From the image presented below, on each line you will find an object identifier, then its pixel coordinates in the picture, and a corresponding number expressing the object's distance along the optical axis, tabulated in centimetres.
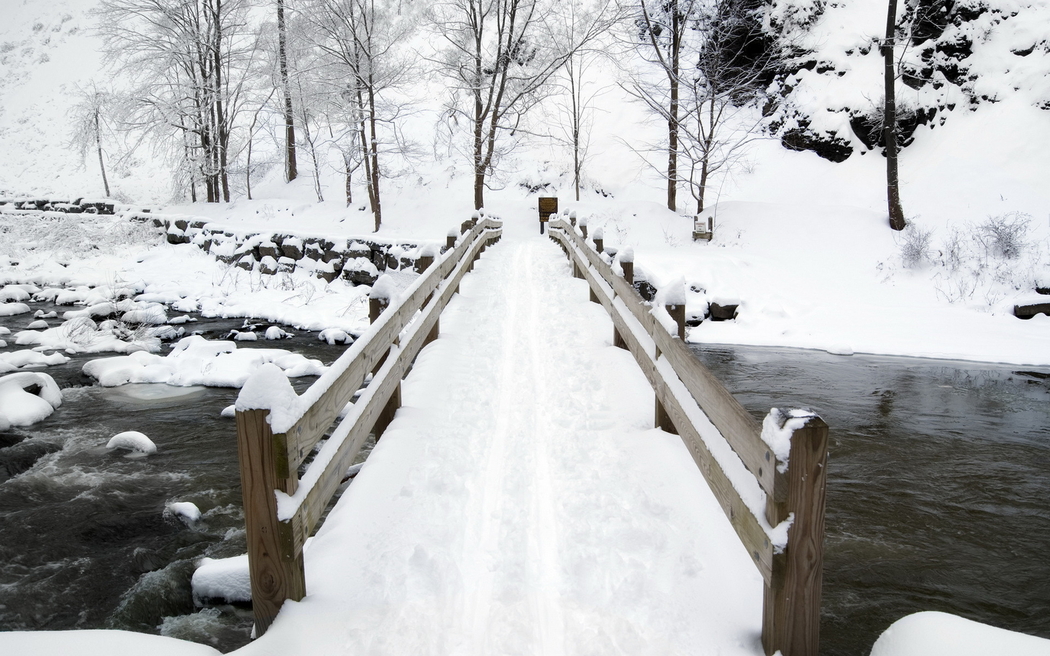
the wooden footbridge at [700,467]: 218
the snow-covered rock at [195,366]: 888
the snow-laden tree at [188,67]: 2528
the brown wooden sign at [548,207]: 2461
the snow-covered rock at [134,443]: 634
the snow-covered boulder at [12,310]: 1384
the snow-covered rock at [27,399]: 711
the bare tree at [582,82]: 2412
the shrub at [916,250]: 1455
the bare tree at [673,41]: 2166
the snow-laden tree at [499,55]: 2333
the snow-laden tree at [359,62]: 2139
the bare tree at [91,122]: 3231
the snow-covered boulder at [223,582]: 379
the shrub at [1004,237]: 1393
